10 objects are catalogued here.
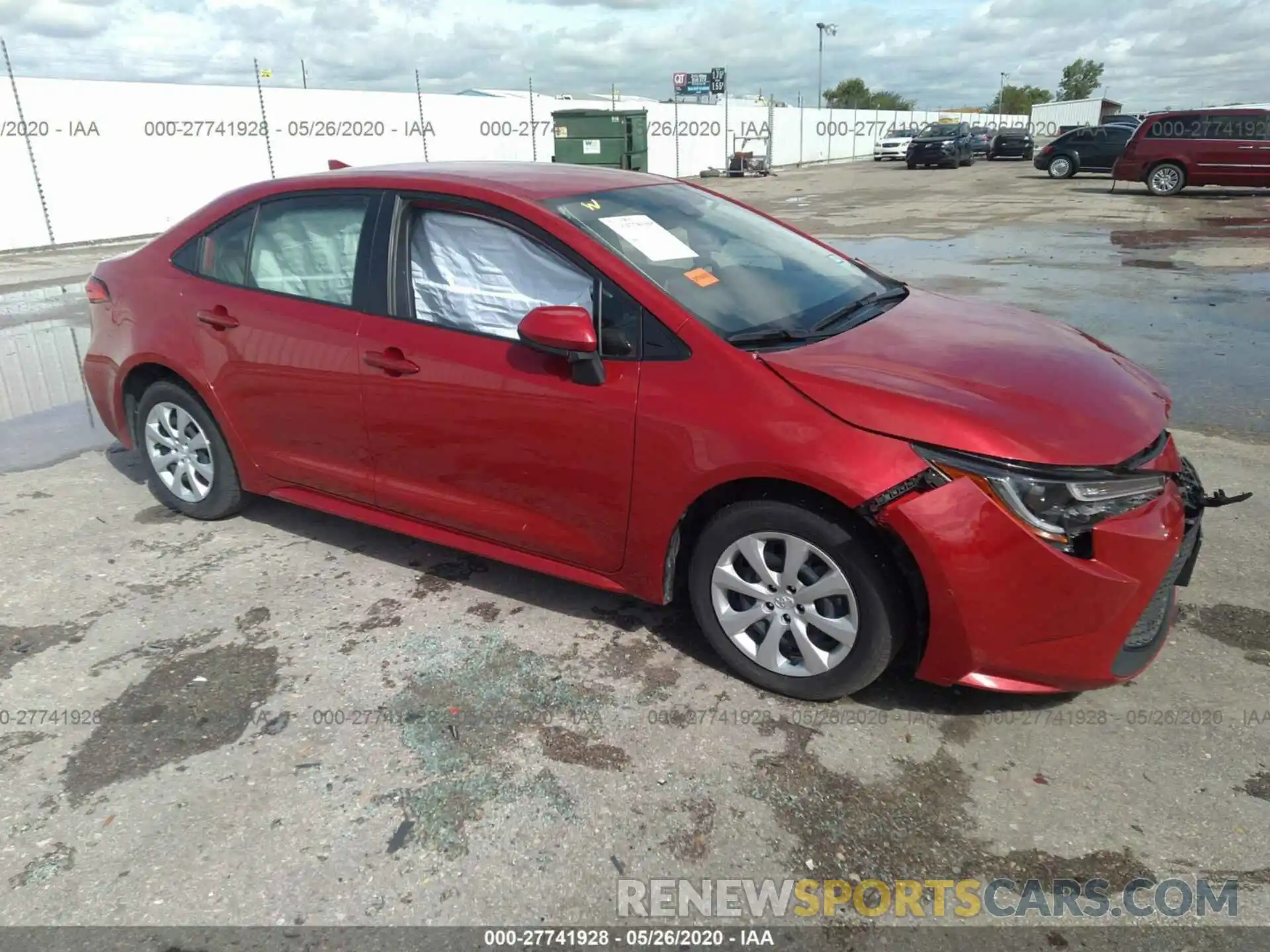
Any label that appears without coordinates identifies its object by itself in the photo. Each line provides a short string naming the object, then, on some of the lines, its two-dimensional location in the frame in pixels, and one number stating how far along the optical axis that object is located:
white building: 69.19
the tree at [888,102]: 109.18
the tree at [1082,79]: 125.06
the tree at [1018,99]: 127.94
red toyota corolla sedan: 2.61
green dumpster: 24.98
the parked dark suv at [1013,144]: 41.53
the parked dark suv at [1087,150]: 27.53
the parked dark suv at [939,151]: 36.53
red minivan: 19.59
